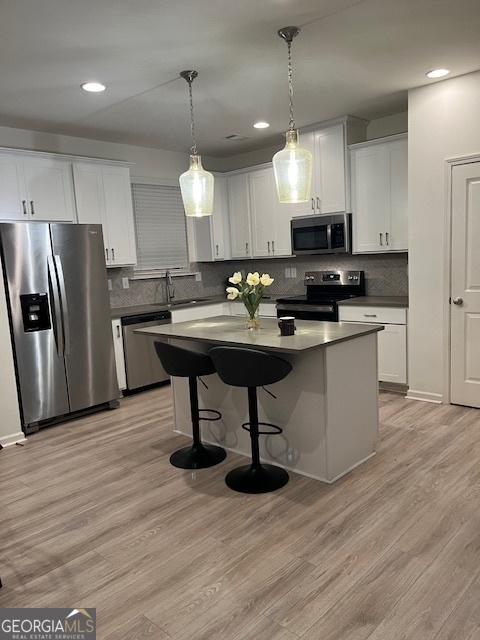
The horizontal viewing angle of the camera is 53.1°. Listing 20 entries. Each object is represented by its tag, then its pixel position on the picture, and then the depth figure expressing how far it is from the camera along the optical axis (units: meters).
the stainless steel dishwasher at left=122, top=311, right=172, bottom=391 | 4.95
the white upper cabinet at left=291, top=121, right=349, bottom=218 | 4.83
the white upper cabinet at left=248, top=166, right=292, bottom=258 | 5.59
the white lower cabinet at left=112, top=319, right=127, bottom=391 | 4.84
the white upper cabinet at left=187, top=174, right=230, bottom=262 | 6.07
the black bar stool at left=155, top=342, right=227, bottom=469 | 3.09
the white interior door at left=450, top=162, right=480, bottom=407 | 3.87
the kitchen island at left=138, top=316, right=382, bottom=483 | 2.83
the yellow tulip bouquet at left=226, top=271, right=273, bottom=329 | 3.19
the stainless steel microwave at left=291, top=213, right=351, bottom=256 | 4.94
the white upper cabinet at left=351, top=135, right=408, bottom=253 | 4.52
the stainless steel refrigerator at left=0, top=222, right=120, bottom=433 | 3.99
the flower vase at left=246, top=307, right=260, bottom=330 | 3.36
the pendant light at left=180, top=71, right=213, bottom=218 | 3.04
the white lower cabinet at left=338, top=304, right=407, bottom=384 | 4.42
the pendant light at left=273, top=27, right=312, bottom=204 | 2.67
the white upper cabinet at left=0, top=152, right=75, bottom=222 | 4.24
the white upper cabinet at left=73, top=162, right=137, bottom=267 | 4.78
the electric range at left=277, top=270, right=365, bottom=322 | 4.95
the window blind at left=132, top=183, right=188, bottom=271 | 5.62
